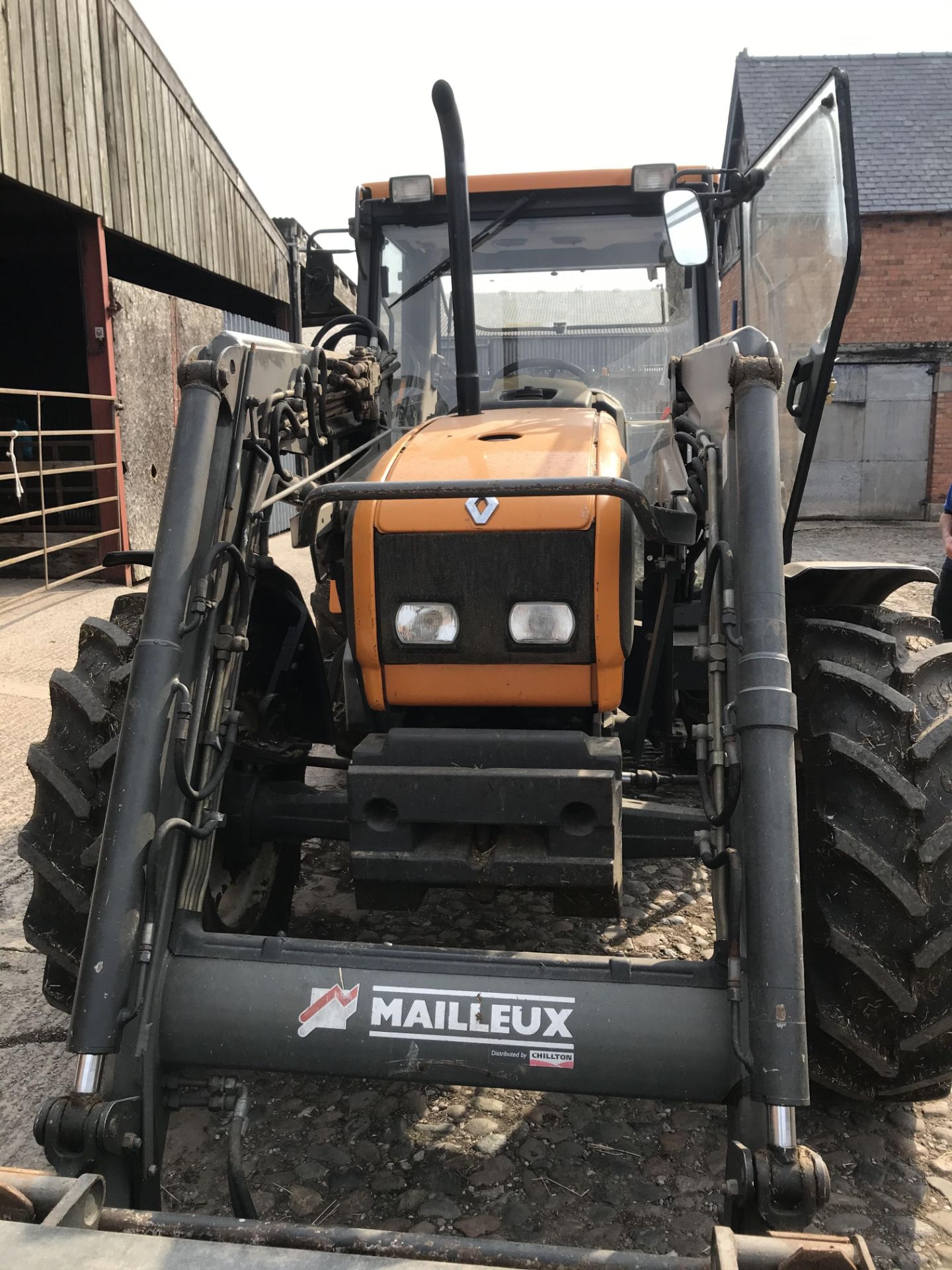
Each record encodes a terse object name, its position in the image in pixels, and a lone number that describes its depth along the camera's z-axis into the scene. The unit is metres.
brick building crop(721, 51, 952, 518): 18.78
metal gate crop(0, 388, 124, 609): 9.31
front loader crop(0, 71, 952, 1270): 2.06
